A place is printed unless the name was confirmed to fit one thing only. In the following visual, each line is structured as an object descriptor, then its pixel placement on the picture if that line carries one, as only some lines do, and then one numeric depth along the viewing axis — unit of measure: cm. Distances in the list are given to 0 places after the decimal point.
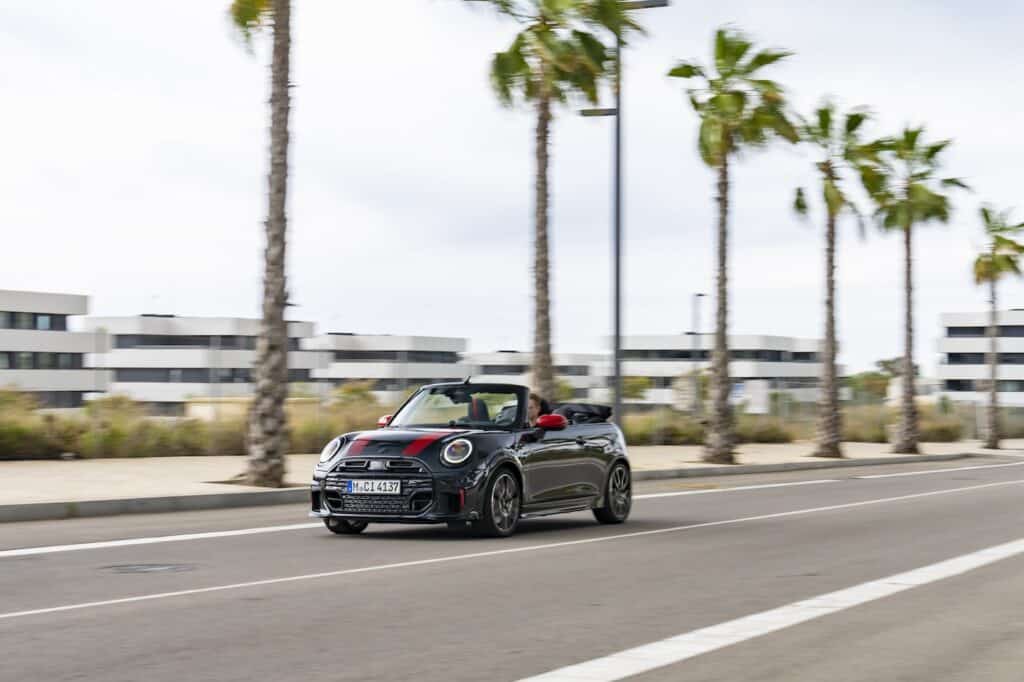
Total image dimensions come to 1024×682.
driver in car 1535
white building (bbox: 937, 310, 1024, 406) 14288
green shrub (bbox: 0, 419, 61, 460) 2583
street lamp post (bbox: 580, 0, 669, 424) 2923
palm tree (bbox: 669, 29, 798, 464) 3522
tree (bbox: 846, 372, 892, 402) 5591
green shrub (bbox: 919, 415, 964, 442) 5928
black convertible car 1377
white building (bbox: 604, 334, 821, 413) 14450
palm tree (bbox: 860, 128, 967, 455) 4703
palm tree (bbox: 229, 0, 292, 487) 2100
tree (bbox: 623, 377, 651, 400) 5834
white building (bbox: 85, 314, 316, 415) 11550
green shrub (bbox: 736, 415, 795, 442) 4816
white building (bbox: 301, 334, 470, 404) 13825
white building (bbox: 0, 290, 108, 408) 9062
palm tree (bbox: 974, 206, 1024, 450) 5559
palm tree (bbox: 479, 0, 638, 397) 2919
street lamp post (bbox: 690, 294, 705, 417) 4508
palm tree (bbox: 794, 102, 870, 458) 4097
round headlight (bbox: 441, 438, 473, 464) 1387
